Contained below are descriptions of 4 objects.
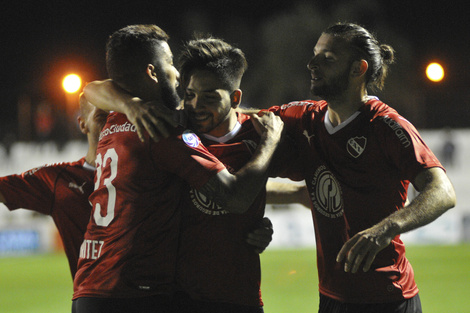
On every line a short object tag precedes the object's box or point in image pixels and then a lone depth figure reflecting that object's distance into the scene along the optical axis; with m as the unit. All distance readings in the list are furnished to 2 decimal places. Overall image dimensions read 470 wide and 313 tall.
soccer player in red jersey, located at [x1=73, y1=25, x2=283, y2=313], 6.81
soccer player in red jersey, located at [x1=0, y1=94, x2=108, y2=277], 9.05
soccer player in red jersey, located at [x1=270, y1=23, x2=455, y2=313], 7.76
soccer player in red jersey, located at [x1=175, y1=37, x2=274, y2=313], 7.71
